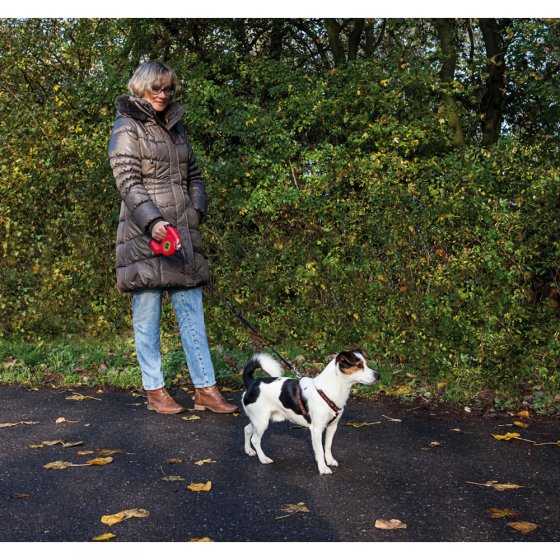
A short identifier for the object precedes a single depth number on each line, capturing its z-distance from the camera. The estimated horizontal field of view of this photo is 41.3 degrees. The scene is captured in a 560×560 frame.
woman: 5.45
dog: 4.60
